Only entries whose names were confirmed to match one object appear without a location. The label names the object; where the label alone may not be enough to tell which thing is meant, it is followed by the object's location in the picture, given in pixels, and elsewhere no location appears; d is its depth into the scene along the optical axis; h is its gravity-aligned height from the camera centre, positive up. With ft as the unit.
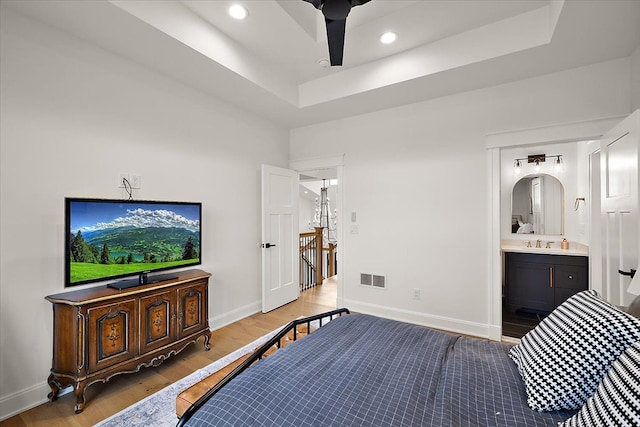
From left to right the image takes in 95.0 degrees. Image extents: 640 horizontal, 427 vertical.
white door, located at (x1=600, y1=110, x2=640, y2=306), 6.06 +0.17
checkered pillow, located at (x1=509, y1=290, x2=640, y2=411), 3.29 -1.67
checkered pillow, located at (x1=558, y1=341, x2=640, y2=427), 2.40 -1.62
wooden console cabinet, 6.45 -2.80
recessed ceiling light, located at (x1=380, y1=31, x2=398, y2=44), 8.67 +5.35
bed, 3.29 -2.28
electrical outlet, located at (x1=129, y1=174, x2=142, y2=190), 8.64 +1.01
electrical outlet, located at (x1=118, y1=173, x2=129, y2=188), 8.34 +1.07
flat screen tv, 7.11 -0.65
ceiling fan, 4.89 +3.51
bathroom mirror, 13.67 +0.44
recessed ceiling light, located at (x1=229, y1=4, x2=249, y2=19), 7.59 +5.39
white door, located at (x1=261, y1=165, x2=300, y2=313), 12.59 -1.02
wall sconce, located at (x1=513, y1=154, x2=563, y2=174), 13.48 +2.56
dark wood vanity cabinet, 11.58 -2.65
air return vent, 12.31 -2.80
